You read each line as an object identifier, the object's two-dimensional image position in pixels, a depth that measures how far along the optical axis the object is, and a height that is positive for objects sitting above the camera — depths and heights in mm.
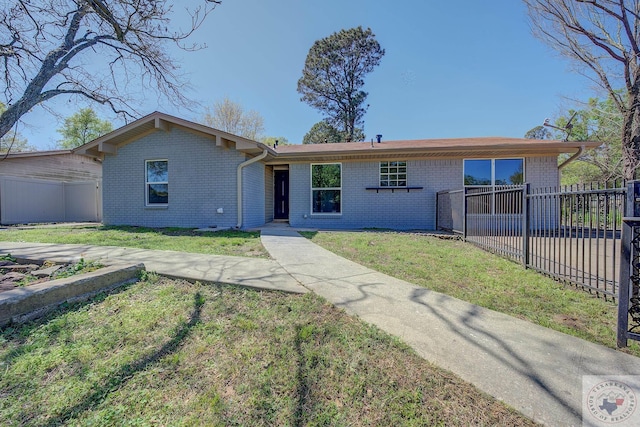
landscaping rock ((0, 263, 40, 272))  4095 -804
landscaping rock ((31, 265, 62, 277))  3789 -807
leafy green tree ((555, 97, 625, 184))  17594 +4686
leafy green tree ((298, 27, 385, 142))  24375 +11152
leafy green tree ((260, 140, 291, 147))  28150 +7298
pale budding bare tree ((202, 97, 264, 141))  25688 +7852
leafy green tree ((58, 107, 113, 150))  28891 +8159
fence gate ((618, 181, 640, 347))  2432 -504
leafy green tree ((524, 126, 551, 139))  35800 +9171
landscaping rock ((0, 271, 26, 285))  3533 -831
